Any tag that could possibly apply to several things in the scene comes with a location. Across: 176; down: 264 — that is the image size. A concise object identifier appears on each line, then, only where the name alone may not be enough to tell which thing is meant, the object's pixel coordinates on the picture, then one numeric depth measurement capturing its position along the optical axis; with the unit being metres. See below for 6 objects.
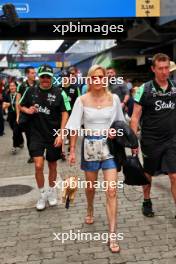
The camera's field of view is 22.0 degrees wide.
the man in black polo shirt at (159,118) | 4.92
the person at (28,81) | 8.44
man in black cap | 5.66
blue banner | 11.10
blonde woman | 4.67
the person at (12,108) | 10.47
